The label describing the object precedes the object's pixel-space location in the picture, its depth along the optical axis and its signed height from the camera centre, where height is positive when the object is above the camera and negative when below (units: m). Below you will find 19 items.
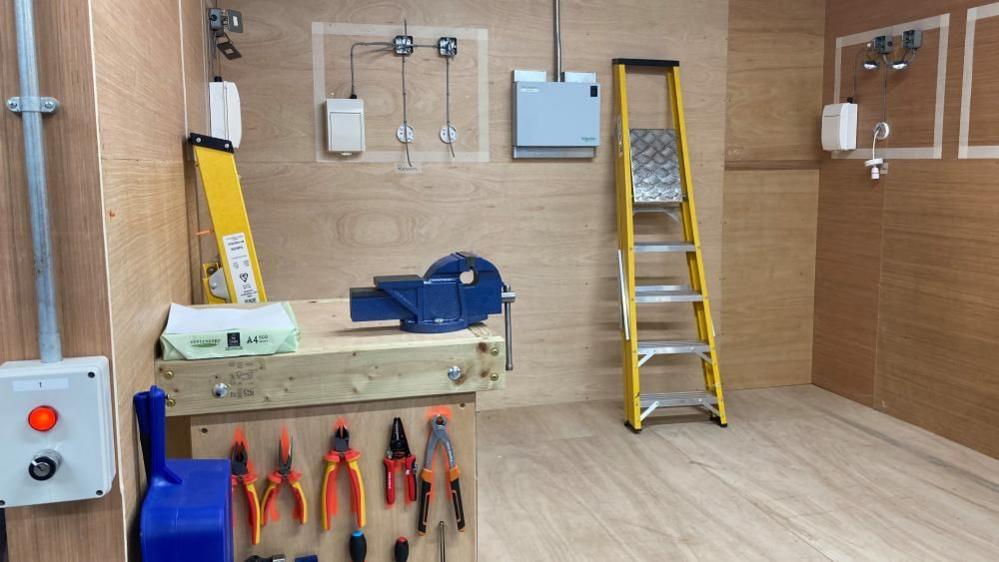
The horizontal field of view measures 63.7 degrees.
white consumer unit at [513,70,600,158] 4.08 +0.34
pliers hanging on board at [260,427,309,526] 1.81 -0.67
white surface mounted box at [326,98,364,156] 3.82 +0.27
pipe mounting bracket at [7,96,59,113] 1.16 +0.12
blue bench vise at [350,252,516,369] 1.91 -0.28
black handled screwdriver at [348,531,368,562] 1.86 -0.84
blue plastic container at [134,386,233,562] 1.32 -0.54
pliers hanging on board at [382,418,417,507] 1.87 -0.64
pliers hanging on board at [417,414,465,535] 1.88 -0.68
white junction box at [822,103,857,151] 4.38 +0.29
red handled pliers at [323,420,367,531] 1.82 -0.65
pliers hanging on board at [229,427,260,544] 1.78 -0.64
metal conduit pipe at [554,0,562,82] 4.16 +0.70
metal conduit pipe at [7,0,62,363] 1.14 +0.02
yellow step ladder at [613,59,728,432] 4.08 -0.32
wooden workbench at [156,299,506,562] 1.74 -0.50
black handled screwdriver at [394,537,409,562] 1.90 -0.86
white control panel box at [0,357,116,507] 1.17 -0.36
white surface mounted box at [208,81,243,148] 3.05 +0.28
